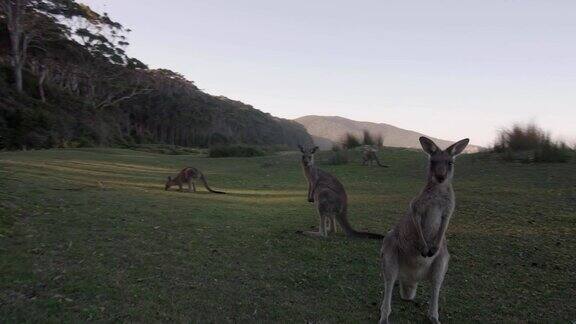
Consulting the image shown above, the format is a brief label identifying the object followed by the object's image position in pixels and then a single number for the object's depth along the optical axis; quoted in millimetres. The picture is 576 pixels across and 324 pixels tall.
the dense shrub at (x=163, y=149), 32284
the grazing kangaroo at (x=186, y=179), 11703
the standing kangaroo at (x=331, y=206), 6574
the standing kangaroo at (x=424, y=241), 3875
